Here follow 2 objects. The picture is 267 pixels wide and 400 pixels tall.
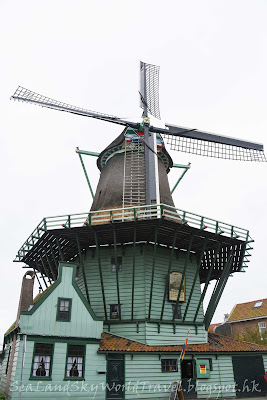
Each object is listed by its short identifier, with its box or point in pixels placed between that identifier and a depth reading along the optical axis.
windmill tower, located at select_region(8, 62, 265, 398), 17.44
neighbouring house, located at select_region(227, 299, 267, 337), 35.56
